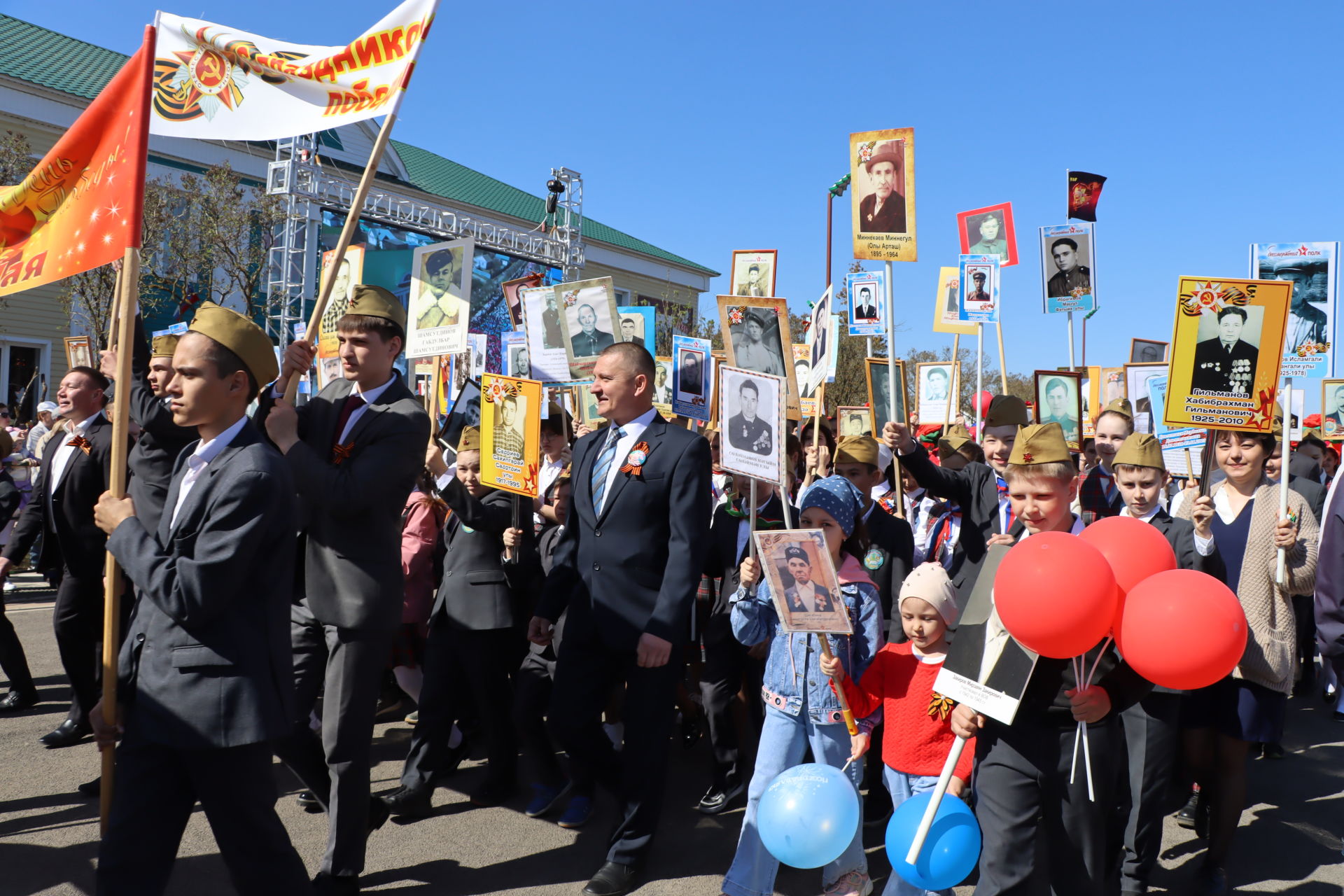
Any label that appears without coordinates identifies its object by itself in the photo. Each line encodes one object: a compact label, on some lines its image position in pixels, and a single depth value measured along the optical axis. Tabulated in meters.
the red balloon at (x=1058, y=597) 2.87
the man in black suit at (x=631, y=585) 4.27
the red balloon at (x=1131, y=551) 3.16
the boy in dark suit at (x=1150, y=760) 4.23
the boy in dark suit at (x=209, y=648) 2.95
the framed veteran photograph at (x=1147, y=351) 9.78
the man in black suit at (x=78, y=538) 6.01
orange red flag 3.66
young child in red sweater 3.83
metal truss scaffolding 19.94
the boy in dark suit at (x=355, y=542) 3.92
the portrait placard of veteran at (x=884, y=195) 5.84
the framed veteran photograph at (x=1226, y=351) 4.66
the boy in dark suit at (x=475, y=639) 5.34
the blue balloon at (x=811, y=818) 3.56
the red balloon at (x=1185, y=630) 2.85
